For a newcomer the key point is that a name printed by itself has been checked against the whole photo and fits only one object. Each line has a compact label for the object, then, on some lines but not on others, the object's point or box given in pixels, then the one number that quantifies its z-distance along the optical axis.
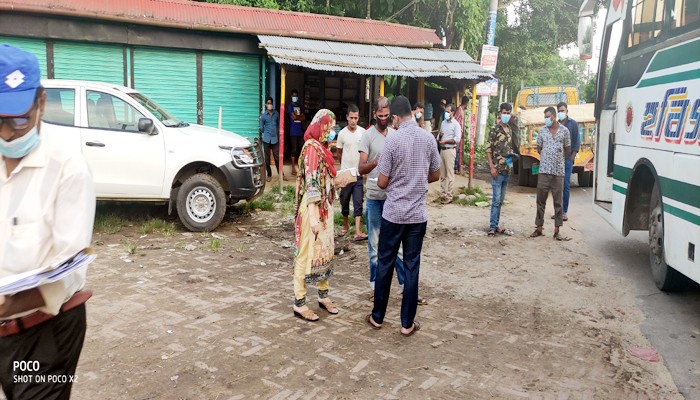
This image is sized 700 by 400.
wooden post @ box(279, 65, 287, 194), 11.33
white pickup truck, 7.64
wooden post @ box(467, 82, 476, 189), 12.36
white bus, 4.86
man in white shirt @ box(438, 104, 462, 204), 11.22
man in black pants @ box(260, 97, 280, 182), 12.77
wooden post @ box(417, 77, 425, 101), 13.91
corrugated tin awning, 11.73
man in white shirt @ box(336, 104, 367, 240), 7.54
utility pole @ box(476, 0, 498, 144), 15.34
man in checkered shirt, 4.46
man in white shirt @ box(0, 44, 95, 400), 1.87
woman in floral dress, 4.73
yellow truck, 13.12
